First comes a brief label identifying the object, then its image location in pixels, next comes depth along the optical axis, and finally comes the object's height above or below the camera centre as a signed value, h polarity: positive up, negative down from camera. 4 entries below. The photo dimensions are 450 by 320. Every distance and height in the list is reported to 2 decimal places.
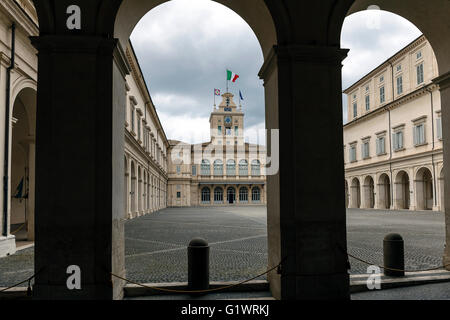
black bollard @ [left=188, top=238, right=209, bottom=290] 5.94 -1.44
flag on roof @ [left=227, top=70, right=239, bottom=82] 58.53 +18.22
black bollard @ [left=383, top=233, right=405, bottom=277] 6.80 -1.48
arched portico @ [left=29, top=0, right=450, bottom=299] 5.15 +0.56
